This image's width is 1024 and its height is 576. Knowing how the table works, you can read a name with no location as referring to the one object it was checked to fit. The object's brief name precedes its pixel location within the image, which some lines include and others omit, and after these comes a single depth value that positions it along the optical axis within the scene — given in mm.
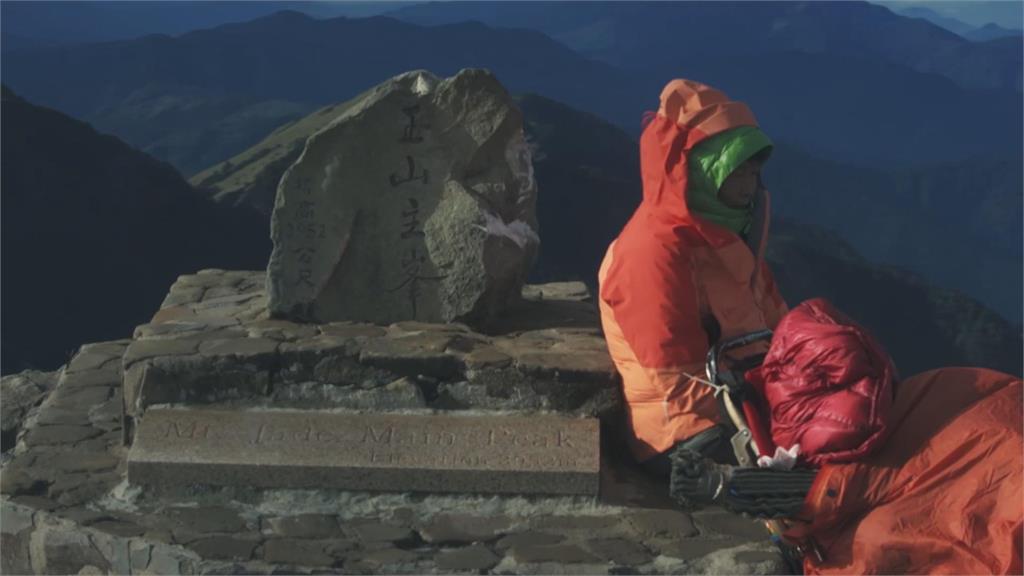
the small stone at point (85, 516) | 4428
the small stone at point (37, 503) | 4516
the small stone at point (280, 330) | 5156
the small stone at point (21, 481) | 4633
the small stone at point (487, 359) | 4863
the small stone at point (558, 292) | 6168
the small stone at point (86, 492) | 4574
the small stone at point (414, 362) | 4879
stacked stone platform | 4246
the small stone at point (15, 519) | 4492
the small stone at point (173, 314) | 5555
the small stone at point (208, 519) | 4387
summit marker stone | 5422
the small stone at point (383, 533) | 4359
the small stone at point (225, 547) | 4203
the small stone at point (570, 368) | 4777
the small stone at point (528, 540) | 4320
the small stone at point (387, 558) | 4199
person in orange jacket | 4398
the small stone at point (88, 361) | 5918
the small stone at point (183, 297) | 5906
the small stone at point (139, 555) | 4246
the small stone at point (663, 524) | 4387
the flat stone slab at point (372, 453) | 4523
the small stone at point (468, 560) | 4199
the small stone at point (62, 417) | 5242
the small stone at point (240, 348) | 4914
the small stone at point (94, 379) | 5715
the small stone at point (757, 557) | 4214
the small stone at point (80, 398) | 5434
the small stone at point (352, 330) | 5160
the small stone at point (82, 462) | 4812
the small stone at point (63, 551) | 4363
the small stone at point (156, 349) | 4953
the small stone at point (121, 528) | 4329
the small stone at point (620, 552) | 4223
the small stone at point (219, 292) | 6039
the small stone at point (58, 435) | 5059
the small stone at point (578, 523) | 4430
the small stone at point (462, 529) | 4359
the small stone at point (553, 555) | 4215
